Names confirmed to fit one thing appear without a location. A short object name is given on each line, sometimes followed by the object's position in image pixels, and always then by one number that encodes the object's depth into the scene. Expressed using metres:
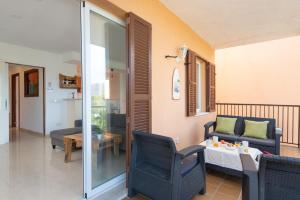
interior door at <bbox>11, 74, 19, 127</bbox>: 6.93
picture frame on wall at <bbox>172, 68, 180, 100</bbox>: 3.36
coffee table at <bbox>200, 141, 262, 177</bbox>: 2.60
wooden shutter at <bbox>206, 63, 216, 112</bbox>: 5.04
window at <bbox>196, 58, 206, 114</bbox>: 4.98
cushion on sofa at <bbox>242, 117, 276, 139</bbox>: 3.66
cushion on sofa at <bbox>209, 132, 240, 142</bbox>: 3.67
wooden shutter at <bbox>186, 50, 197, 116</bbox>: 3.81
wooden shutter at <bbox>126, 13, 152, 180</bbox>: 2.31
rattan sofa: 3.31
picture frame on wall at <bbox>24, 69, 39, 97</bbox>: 5.86
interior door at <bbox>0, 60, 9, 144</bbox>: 4.68
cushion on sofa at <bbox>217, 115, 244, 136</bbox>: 4.04
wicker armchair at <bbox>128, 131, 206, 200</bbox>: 1.80
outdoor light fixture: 3.36
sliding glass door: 2.02
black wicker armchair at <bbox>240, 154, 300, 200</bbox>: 1.18
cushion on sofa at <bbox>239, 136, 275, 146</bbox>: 3.34
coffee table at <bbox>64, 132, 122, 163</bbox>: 2.16
